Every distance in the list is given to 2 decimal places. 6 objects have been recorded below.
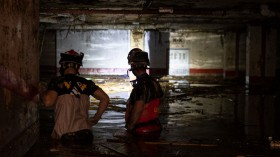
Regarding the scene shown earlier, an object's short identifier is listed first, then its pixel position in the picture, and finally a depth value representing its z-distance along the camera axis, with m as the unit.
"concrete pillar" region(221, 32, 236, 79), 29.53
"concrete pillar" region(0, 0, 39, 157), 3.99
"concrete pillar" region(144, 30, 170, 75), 29.33
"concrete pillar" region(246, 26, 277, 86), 21.48
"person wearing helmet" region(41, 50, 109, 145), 4.52
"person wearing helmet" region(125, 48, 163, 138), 5.23
